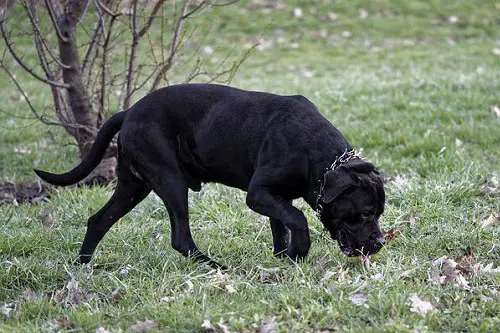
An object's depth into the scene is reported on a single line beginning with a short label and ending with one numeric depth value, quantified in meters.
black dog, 9.65
